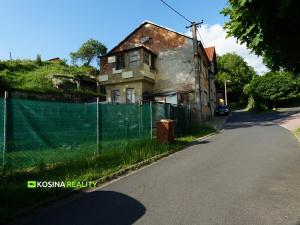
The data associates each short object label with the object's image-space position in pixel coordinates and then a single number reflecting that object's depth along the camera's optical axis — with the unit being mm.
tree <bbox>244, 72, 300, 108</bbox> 43281
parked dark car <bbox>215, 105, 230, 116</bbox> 38456
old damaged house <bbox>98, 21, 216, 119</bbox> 26438
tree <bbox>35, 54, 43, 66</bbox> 42000
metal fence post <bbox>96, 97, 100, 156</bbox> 9820
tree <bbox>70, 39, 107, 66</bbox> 66125
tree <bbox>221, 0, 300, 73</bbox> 6160
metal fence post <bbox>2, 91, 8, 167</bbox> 6914
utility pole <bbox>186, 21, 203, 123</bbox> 21423
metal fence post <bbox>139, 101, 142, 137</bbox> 12810
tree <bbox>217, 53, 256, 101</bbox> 69981
